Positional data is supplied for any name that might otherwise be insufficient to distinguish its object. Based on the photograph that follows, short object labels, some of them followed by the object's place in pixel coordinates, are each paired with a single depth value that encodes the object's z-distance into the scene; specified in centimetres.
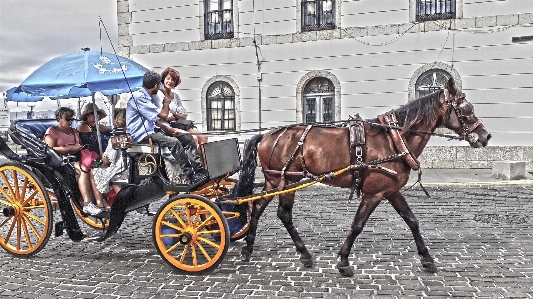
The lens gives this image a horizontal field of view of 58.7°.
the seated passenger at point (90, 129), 613
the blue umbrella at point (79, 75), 541
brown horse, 459
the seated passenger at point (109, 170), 539
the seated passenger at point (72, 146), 546
